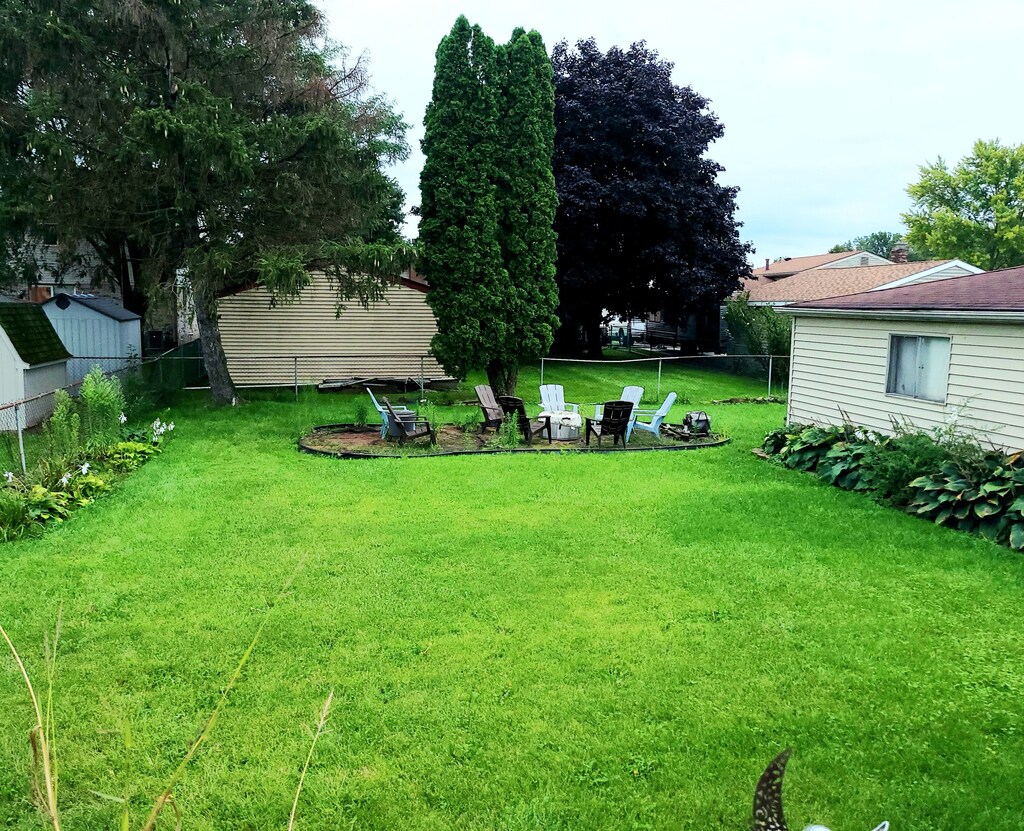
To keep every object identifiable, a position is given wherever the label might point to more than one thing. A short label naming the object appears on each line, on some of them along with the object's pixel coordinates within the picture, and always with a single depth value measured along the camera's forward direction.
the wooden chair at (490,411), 12.73
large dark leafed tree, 24.53
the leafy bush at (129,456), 9.74
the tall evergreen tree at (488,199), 15.05
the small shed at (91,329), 18.17
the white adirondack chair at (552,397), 13.71
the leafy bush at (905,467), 8.33
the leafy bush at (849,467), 9.05
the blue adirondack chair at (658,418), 12.21
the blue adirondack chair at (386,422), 12.26
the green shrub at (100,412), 10.12
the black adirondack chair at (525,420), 12.05
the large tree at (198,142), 13.16
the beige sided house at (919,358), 8.55
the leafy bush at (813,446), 10.30
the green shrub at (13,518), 7.02
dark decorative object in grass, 2.68
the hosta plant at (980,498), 7.14
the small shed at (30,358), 12.73
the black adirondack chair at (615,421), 11.69
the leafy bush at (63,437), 8.90
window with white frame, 9.49
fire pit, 12.35
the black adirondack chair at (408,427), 11.80
